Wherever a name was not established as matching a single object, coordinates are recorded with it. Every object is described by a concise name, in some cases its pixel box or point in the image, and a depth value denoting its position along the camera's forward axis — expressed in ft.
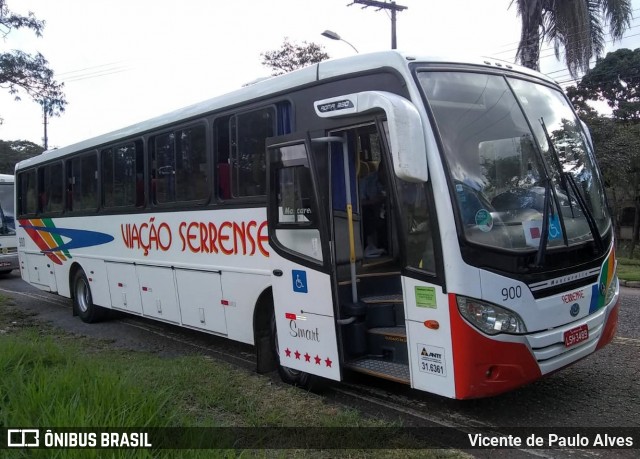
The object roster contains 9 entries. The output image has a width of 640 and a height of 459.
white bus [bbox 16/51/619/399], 13.51
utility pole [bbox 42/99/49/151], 42.91
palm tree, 50.72
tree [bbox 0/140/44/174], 146.41
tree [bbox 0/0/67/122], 39.01
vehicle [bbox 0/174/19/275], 55.01
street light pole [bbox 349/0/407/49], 61.77
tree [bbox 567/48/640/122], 92.48
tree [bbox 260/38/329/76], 88.38
